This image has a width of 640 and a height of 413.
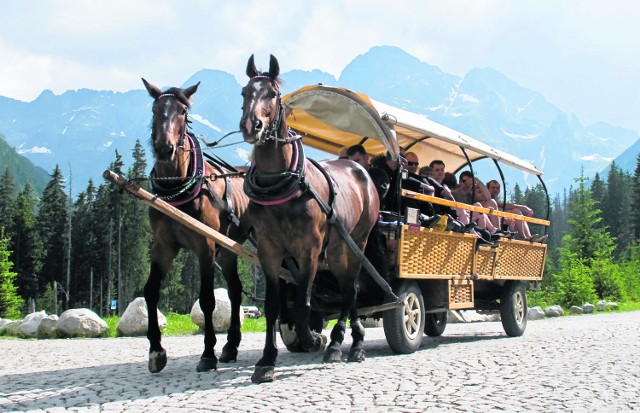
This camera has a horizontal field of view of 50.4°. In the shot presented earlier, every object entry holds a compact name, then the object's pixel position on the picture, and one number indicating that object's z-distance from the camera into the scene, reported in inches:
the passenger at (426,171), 452.1
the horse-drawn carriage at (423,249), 351.6
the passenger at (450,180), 503.5
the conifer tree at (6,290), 1985.7
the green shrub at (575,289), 1117.1
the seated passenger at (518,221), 504.1
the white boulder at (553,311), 866.1
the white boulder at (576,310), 927.0
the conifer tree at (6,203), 2726.4
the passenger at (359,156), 391.2
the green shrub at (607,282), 1301.7
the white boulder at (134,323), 610.5
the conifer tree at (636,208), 2994.6
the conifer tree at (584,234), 1619.1
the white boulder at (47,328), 614.2
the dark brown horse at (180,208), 289.6
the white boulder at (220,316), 599.4
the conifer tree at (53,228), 2864.2
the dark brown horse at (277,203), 265.1
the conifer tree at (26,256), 2605.8
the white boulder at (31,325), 626.8
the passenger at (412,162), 421.4
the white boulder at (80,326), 605.3
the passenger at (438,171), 450.3
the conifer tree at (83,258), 2733.8
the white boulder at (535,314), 818.8
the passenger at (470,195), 453.1
